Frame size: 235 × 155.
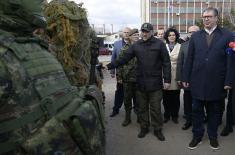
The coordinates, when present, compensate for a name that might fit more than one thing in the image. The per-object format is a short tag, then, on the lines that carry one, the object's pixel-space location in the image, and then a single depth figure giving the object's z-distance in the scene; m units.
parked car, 19.10
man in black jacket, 2.89
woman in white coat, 3.28
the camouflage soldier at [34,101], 0.88
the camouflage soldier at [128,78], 3.22
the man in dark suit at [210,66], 2.53
